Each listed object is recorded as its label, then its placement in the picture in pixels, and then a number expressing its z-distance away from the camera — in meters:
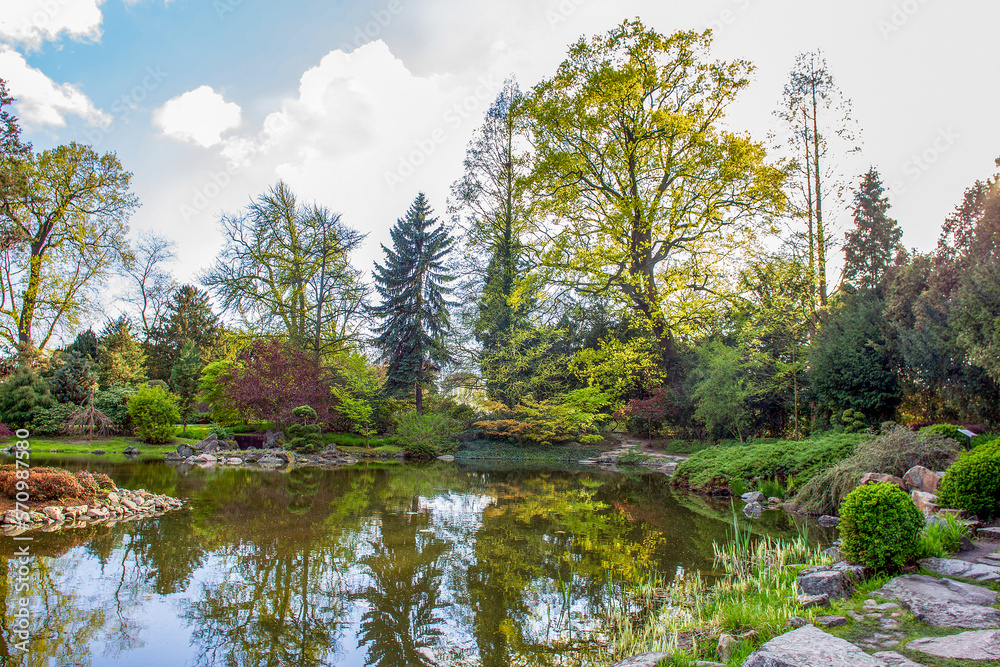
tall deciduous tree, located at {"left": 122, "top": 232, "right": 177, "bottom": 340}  26.64
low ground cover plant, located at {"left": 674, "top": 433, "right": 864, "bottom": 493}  8.17
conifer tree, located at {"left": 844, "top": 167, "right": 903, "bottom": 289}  19.58
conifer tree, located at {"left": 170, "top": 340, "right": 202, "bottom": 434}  19.95
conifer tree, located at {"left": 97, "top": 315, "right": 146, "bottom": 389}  20.92
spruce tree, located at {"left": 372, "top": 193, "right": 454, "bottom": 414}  21.72
